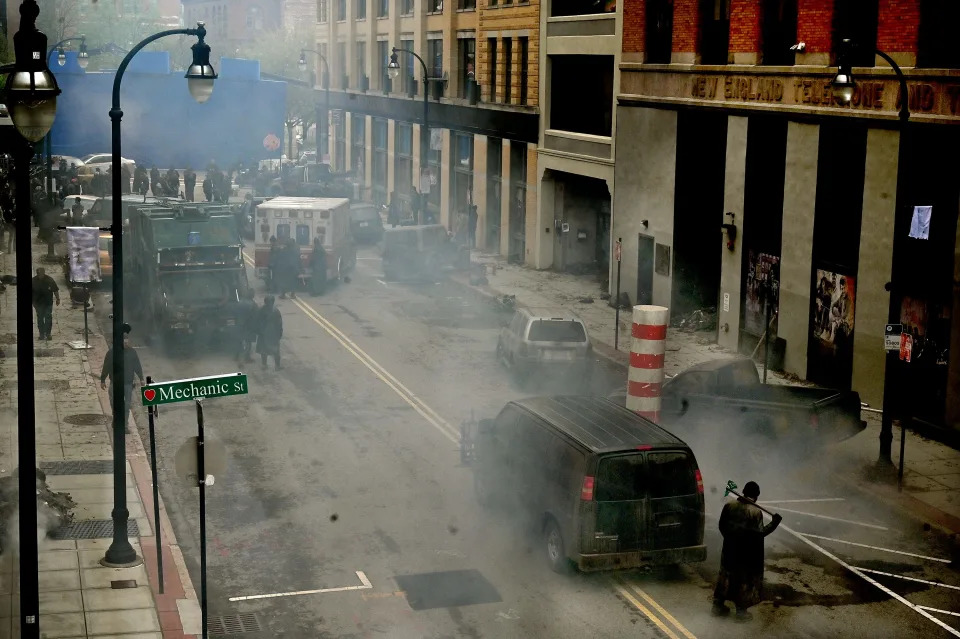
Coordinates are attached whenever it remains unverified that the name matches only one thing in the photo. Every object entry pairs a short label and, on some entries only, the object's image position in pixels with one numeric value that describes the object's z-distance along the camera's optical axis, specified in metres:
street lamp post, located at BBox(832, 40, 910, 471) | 18.88
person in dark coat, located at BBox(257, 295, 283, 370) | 26.31
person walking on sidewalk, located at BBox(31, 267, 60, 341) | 28.30
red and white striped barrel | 19.66
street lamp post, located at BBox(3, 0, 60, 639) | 10.80
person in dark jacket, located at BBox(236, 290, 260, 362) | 27.11
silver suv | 25.67
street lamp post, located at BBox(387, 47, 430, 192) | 47.81
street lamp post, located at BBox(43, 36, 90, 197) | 48.22
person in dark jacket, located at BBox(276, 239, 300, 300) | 35.25
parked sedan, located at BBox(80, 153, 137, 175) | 72.19
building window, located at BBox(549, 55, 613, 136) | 40.59
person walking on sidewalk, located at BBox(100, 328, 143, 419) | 22.52
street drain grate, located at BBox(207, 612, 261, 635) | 13.47
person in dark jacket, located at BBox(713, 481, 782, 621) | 13.44
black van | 14.04
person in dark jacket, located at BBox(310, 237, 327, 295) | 36.31
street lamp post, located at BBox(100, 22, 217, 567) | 15.01
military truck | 28.09
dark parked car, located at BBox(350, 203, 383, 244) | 49.16
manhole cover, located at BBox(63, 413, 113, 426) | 22.06
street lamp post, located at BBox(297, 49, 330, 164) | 72.50
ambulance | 36.12
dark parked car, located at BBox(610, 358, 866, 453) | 19.64
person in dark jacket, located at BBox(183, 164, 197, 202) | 53.32
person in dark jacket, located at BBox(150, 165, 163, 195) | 55.51
